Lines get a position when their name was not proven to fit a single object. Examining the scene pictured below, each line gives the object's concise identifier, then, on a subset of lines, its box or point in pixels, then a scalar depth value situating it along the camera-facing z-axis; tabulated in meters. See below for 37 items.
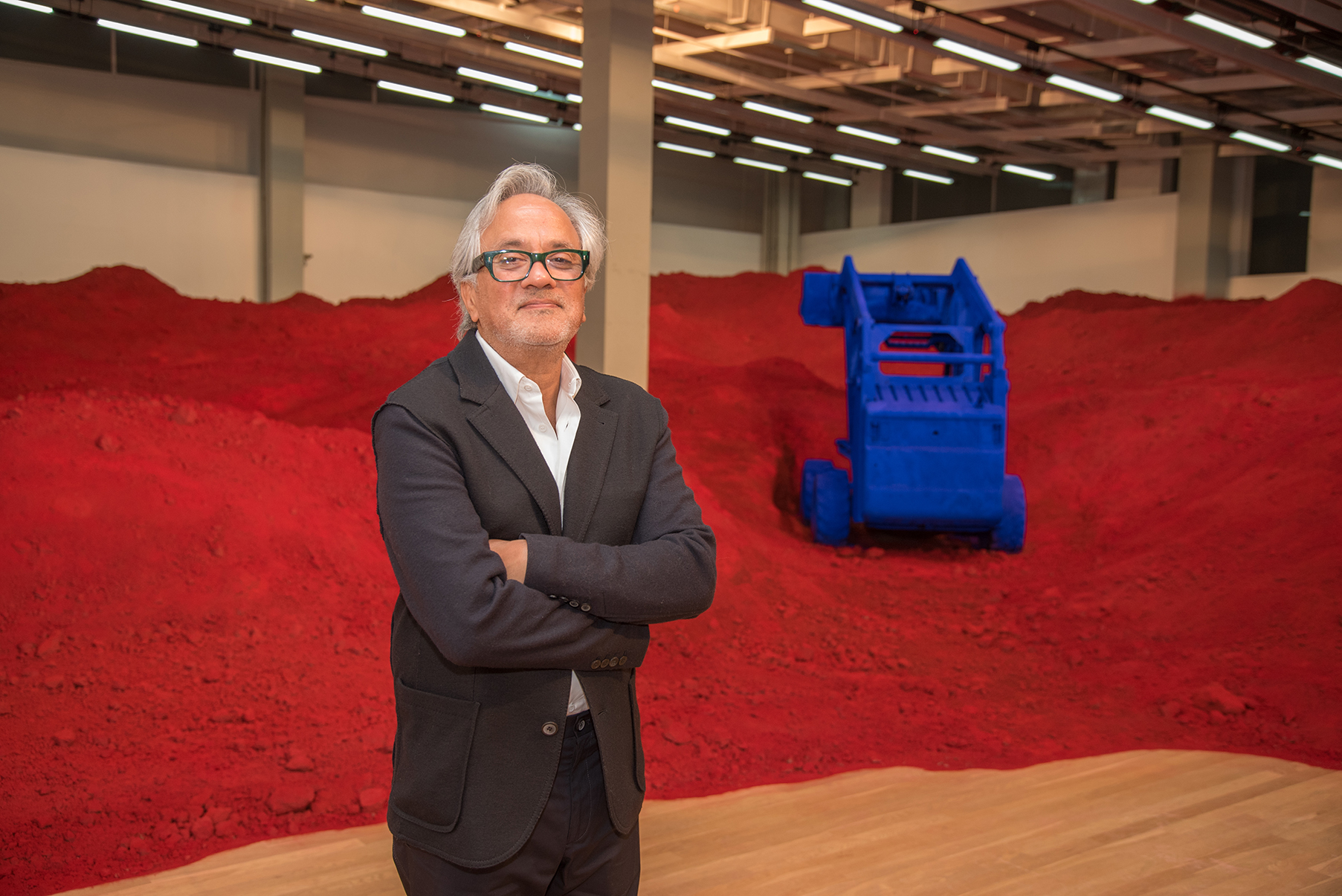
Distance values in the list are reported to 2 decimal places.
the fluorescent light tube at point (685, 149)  17.72
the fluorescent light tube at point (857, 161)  18.61
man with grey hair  1.71
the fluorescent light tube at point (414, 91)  14.35
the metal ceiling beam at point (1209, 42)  9.56
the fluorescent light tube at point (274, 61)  13.17
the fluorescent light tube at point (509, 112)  15.66
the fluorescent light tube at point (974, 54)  10.58
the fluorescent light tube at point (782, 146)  17.20
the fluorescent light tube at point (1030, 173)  18.12
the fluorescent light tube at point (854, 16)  9.34
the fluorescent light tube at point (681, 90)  13.58
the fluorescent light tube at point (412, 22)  10.84
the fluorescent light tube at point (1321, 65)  10.16
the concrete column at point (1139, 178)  17.34
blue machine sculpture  7.88
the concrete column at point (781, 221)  22.05
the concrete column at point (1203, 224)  16.22
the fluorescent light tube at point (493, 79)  13.39
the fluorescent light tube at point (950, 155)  16.78
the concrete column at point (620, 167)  8.37
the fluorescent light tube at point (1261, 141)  13.46
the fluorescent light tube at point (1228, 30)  9.27
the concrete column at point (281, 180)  15.48
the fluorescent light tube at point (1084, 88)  11.61
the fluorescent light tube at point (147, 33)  12.28
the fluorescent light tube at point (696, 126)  15.65
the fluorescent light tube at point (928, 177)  19.30
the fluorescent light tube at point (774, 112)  14.84
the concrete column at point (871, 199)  21.42
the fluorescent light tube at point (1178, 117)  12.79
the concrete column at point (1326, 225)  15.36
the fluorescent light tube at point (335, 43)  12.09
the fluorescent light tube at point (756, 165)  18.80
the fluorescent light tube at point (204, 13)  11.63
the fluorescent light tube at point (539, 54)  12.05
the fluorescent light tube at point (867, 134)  15.91
